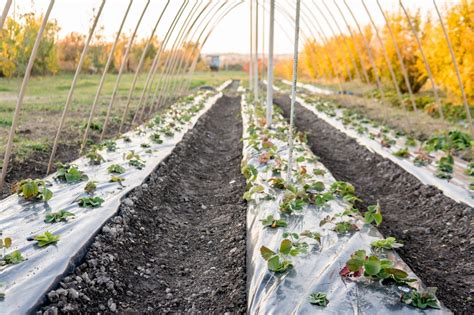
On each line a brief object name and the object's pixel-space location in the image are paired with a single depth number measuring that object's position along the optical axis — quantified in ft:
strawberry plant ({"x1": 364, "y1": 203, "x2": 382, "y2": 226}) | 15.69
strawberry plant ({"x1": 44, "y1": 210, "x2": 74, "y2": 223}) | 16.03
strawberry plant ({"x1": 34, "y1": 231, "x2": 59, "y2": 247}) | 13.92
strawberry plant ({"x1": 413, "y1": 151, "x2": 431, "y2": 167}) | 27.73
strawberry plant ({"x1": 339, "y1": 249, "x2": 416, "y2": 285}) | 12.18
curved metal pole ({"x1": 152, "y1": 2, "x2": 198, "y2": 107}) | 50.04
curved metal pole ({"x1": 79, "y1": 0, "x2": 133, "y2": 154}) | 27.88
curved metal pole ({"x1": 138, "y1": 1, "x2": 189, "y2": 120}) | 40.80
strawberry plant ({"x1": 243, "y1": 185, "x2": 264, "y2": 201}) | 19.40
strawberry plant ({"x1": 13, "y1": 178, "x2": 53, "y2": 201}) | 17.95
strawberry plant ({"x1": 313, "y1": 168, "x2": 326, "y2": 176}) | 22.75
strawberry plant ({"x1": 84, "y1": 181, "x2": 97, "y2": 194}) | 19.29
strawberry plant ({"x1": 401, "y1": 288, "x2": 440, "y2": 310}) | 11.41
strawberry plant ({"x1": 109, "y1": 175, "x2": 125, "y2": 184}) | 21.09
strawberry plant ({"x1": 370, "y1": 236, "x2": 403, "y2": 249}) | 14.14
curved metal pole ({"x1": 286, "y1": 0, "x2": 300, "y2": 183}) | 19.35
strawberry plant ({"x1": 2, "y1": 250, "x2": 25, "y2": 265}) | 12.80
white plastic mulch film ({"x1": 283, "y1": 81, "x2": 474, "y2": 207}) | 22.67
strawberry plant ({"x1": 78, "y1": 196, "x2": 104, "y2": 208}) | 17.77
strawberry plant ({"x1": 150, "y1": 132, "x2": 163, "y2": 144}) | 31.69
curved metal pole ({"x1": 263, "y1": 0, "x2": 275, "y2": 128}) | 33.96
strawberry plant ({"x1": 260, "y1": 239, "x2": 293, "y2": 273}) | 13.21
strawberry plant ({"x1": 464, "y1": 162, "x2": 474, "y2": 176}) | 24.51
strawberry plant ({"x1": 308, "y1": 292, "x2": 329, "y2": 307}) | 11.60
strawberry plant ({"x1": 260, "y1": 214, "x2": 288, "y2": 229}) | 16.56
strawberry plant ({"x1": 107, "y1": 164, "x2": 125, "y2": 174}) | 22.93
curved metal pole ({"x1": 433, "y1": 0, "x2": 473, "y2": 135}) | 29.47
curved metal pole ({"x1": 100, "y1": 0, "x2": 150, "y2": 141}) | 31.14
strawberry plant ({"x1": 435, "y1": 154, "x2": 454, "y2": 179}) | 24.69
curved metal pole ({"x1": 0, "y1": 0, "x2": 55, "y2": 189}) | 18.01
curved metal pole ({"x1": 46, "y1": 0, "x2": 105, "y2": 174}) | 22.81
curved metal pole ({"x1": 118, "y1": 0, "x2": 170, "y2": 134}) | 35.69
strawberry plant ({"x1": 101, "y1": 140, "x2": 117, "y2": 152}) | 28.12
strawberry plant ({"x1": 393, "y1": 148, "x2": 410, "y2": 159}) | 29.60
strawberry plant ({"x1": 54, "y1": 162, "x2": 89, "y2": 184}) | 20.94
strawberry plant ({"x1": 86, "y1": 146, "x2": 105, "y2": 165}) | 24.71
